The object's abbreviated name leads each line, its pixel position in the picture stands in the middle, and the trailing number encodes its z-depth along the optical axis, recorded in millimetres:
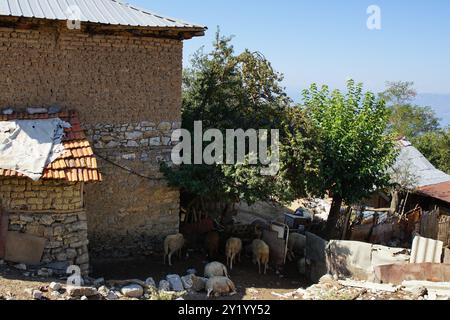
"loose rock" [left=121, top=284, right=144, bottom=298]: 9555
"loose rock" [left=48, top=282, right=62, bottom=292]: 8906
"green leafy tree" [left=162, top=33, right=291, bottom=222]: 12664
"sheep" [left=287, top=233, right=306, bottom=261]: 13719
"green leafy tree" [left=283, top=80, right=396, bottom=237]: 13281
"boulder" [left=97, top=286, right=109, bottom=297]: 9238
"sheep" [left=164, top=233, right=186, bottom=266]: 12234
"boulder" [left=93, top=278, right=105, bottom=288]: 9977
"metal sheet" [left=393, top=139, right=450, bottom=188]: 19656
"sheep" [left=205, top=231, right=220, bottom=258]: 12906
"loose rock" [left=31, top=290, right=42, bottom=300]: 8445
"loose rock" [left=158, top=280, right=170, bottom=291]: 10250
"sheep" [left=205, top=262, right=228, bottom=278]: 11234
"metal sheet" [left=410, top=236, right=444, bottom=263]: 11227
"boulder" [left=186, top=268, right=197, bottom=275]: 11711
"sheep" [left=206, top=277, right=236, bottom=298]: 10469
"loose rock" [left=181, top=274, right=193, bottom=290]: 10591
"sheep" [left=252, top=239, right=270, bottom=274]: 12383
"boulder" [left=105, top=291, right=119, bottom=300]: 9180
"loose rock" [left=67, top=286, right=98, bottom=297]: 8767
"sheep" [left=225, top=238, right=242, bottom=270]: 12453
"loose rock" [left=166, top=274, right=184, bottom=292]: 10414
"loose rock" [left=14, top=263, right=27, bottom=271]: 9820
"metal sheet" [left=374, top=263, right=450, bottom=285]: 10508
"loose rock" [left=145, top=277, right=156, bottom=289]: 10109
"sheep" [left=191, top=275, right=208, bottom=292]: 10625
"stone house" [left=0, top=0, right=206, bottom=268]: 10172
